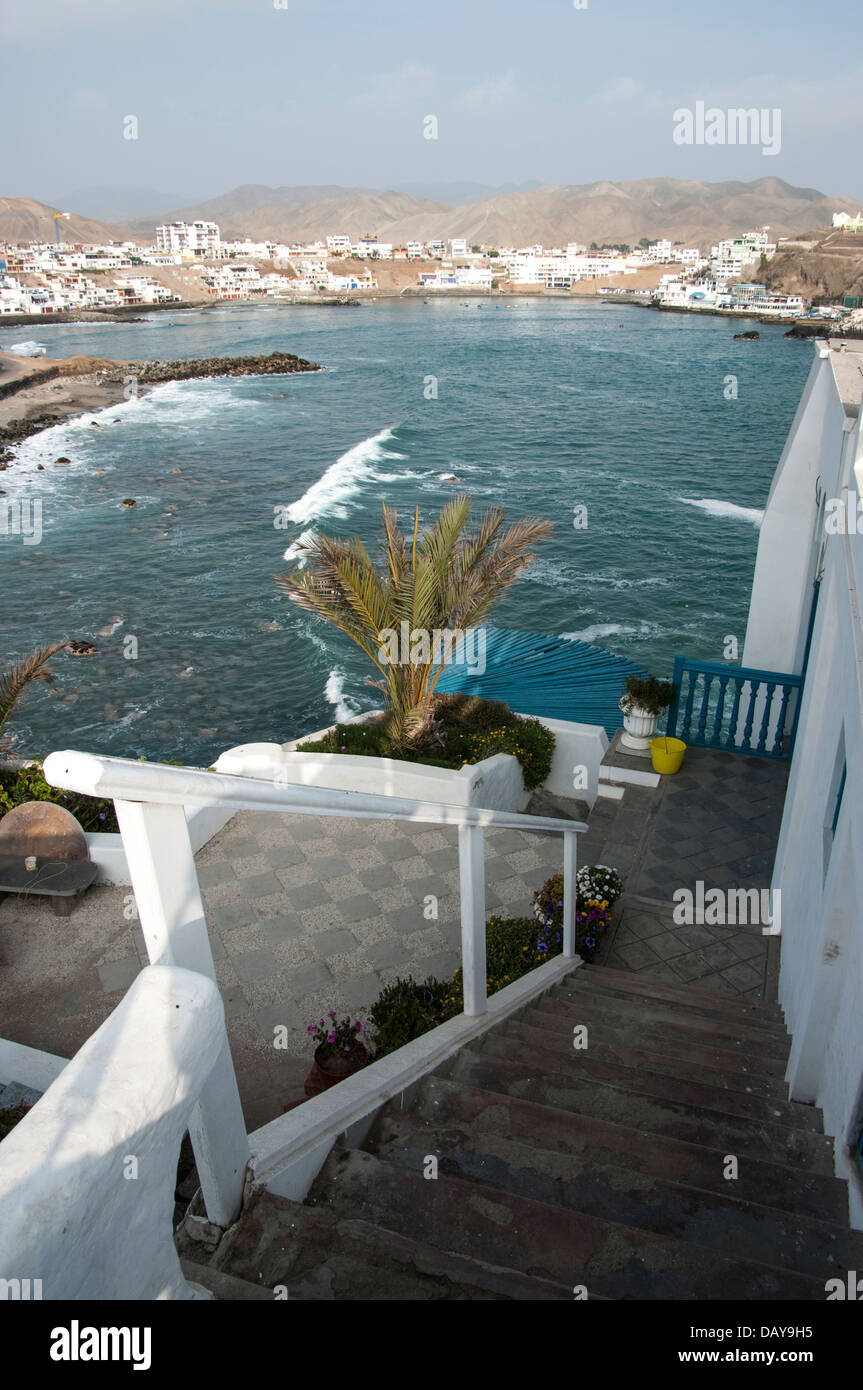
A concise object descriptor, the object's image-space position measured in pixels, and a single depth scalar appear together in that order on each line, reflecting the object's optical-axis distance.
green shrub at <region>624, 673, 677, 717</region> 9.96
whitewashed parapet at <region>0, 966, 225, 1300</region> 1.73
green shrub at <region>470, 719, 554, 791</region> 10.23
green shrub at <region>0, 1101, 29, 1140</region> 4.86
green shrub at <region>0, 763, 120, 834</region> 8.43
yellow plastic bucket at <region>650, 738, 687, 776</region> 9.69
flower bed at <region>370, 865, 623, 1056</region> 5.40
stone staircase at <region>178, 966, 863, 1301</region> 2.87
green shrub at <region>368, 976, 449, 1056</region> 5.32
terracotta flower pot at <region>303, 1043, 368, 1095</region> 4.95
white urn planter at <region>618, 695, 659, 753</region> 10.05
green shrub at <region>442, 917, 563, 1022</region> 6.13
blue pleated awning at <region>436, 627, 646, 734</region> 13.84
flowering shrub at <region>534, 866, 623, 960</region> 6.75
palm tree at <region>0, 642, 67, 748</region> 9.22
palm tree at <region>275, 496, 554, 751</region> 9.70
